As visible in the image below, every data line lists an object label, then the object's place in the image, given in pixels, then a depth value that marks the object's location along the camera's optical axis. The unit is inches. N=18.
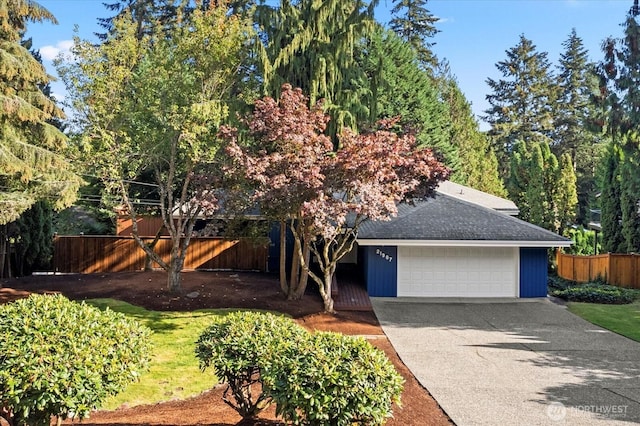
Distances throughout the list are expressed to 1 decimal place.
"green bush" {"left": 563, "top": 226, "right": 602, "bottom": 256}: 946.1
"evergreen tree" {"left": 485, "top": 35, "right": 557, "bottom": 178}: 1849.2
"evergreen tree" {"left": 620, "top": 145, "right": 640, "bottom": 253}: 792.3
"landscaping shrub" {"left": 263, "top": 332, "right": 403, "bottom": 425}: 162.2
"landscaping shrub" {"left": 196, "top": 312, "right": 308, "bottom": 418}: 194.2
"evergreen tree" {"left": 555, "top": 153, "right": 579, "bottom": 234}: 916.6
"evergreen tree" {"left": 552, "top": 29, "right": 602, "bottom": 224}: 1706.4
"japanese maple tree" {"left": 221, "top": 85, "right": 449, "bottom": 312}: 407.8
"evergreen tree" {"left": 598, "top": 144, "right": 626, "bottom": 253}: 859.4
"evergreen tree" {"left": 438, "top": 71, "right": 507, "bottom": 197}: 1390.3
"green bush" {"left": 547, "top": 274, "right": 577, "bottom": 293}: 758.2
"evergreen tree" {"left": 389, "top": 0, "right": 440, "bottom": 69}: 1657.2
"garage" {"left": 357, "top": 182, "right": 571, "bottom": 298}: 615.8
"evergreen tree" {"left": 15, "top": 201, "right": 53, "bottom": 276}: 655.8
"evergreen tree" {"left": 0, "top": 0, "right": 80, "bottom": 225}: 427.2
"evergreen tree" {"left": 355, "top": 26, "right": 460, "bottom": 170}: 1001.5
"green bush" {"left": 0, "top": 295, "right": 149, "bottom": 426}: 155.8
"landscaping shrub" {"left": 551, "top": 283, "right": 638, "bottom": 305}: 622.2
